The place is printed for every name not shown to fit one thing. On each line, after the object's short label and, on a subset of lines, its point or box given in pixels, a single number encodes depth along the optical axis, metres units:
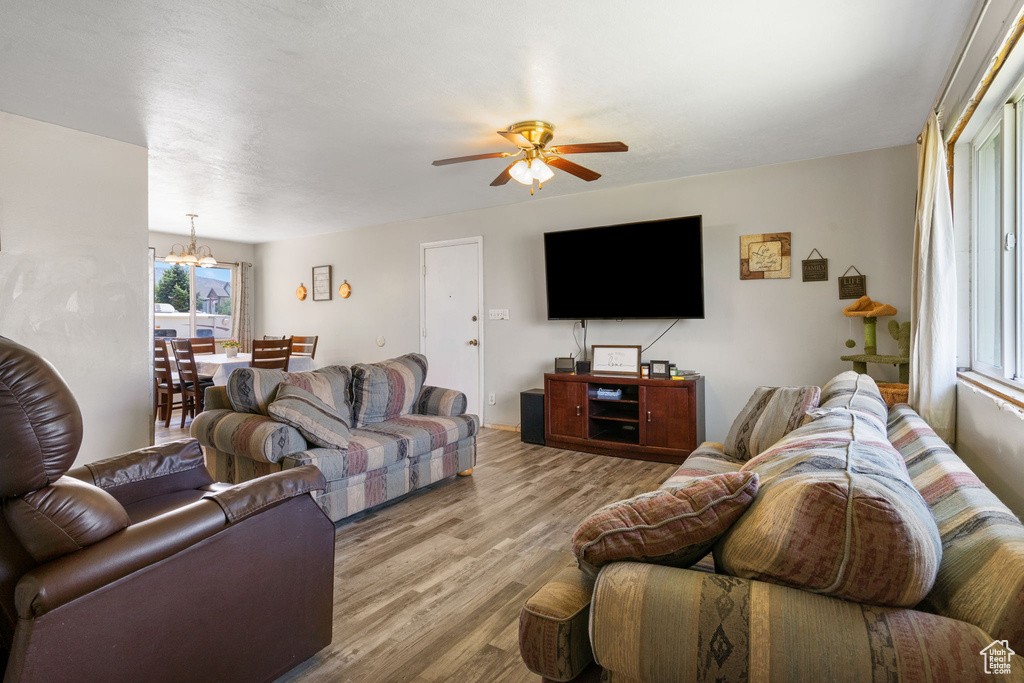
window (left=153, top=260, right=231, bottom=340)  7.14
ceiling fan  3.16
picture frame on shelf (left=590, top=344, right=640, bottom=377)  4.56
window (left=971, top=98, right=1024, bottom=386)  2.15
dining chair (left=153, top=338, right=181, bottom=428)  5.59
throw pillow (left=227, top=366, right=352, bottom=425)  3.04
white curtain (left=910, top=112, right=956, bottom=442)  2.59
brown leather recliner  1.10
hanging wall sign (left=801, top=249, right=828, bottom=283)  3.98
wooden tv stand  4.16
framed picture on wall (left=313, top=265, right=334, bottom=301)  7.10
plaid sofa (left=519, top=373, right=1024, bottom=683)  0.81
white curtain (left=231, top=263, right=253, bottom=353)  7.75
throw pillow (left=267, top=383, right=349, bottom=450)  2.84
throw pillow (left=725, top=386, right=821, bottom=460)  2.40
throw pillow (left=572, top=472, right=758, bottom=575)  1.04
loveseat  2.84
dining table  5.61
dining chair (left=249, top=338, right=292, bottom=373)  5.52
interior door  5.75
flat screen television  4.26
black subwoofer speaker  4.86
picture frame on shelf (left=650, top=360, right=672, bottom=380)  4.30
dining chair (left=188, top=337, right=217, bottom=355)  6.44
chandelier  5.91
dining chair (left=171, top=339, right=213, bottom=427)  5.44
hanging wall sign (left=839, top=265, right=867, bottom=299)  3.86
